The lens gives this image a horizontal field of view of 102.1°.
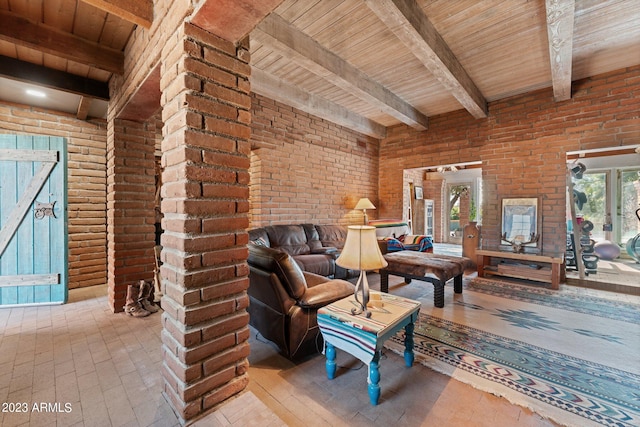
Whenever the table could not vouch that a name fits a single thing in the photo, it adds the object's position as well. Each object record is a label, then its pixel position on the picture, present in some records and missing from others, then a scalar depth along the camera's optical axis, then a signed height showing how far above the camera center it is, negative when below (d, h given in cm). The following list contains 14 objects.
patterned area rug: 159 -114
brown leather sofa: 382 -50
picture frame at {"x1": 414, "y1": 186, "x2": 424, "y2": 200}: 869 +70
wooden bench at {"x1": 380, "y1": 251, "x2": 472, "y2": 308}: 304 -70
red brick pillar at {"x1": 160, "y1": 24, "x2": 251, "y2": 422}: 128 -2
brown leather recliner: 195 -68
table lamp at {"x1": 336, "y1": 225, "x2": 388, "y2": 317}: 175 -28
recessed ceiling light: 305 +146
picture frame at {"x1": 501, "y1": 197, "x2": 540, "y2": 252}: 429 -17
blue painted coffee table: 154 -74
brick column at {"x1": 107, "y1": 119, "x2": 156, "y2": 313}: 277 +12
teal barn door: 290 -6
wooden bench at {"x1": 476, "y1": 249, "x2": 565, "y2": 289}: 379 -86
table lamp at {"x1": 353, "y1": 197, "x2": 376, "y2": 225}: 572 +21
